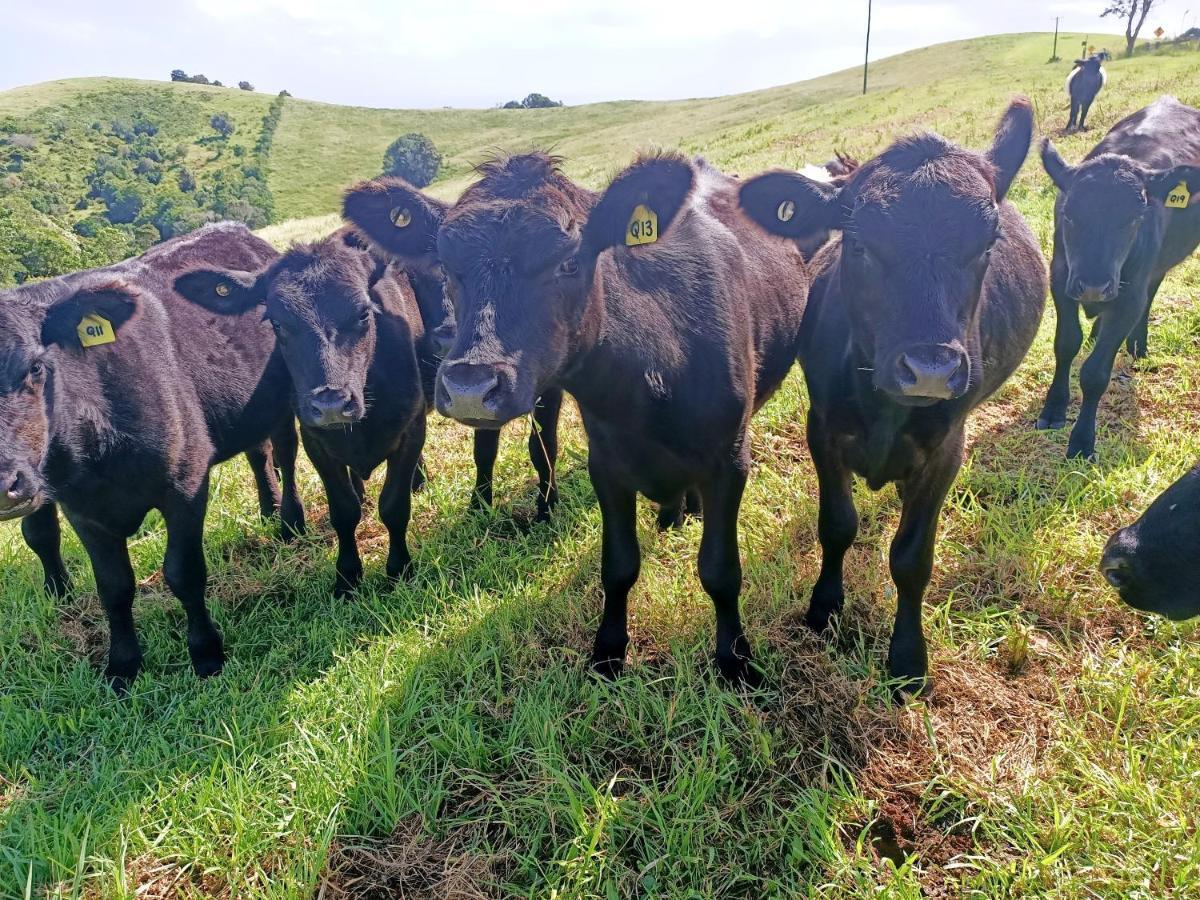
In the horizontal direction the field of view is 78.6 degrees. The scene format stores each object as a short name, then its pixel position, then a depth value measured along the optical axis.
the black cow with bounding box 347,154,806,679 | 2.46
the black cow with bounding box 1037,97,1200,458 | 4.83
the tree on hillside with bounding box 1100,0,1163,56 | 39.16
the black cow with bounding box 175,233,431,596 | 3.91
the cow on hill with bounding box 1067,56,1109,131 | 18.61
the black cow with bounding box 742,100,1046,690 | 2.44
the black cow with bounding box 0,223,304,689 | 3.14
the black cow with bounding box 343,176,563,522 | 3.30
